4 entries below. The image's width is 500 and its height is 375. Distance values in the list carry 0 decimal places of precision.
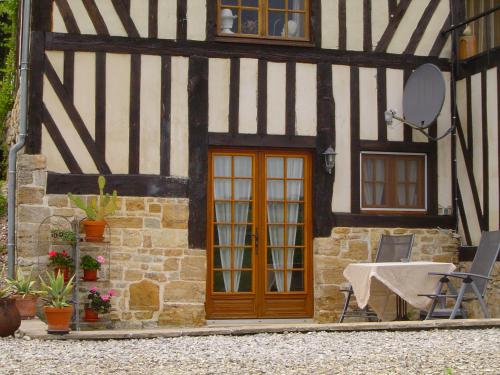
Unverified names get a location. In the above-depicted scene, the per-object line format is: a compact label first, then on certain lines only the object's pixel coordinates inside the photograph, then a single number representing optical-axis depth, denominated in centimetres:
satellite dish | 895
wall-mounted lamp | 902
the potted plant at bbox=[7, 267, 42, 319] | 725
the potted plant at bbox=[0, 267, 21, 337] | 655
